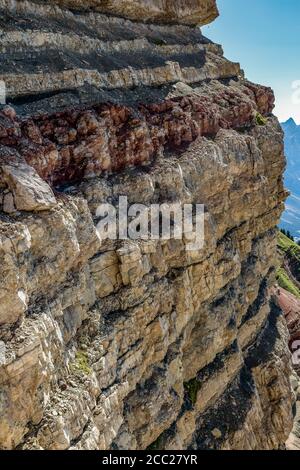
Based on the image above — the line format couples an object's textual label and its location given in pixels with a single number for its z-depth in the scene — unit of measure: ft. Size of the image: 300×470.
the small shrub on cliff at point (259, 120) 180.07
